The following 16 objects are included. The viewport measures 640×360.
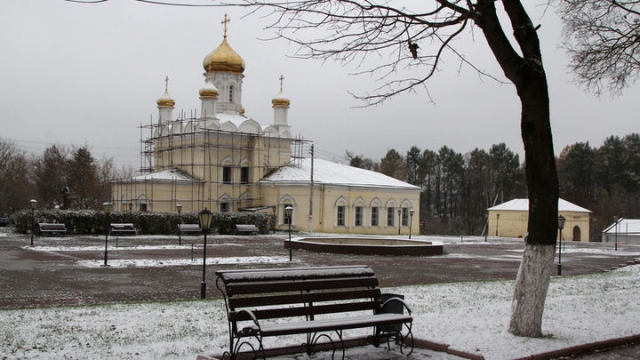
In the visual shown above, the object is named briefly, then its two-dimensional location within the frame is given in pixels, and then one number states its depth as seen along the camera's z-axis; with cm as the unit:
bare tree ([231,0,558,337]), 924
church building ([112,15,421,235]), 5228
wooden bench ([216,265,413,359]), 709
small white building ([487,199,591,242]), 5947
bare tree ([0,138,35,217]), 6675
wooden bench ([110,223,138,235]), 3841
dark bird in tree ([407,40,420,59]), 995
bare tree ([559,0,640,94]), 1452
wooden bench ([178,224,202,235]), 4094
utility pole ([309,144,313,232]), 5175
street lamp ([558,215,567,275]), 2167
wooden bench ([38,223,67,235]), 3594
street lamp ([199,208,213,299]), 1634
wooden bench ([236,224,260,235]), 4362
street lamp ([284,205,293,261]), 2627
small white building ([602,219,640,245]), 5506
